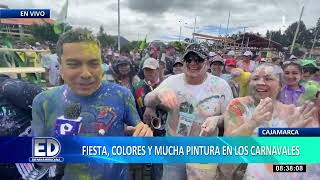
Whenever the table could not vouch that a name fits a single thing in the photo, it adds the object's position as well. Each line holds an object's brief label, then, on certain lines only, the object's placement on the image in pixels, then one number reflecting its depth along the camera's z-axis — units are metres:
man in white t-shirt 1.04
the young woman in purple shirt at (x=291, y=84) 1.03
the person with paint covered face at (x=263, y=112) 1.01
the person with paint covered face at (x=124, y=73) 1.15
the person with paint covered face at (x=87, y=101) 0.97
